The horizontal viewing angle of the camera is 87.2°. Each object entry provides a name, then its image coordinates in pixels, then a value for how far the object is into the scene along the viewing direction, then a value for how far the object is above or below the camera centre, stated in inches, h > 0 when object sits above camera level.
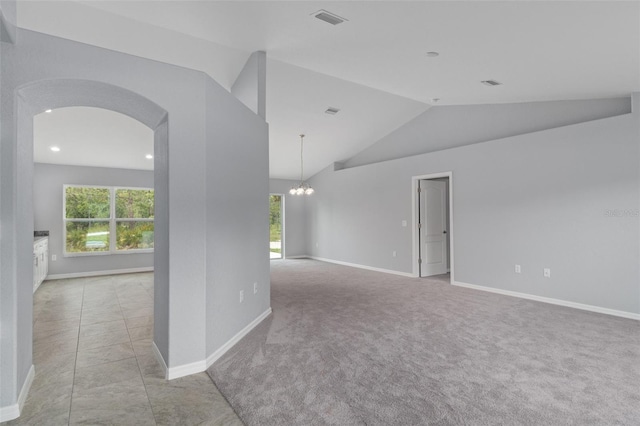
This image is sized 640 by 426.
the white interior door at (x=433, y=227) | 273.0 -11.6
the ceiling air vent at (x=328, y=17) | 114.7 +68.9
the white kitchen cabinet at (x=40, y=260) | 216.1 -31.0
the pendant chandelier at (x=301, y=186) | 308.7 +33.0
